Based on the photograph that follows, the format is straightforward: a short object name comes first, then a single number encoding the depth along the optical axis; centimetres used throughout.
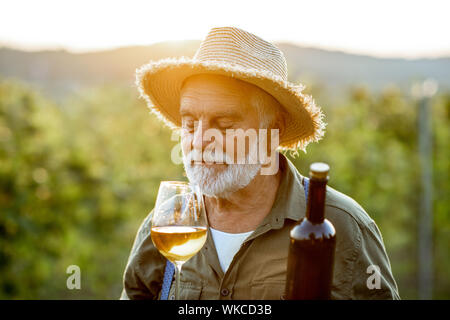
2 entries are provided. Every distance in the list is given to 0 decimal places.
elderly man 224
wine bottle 145
